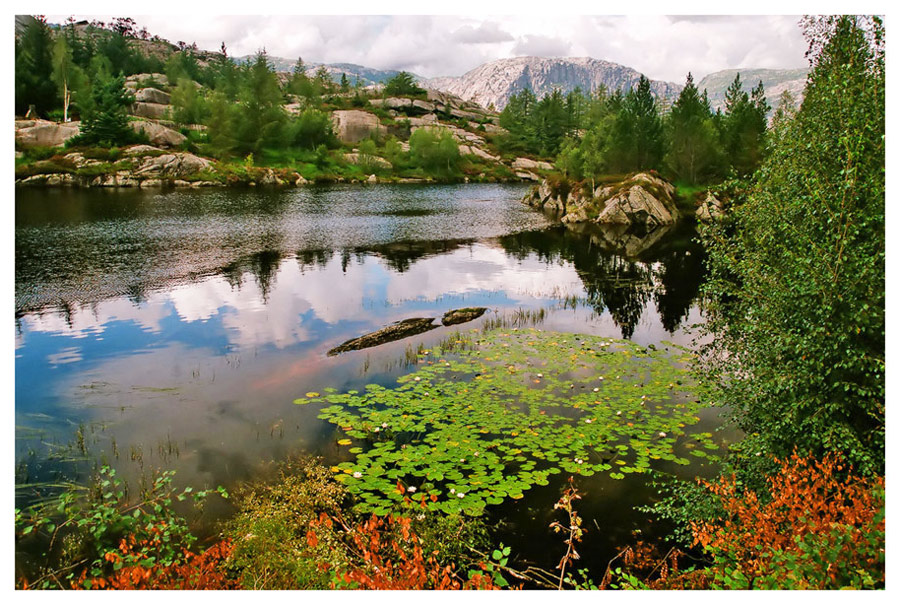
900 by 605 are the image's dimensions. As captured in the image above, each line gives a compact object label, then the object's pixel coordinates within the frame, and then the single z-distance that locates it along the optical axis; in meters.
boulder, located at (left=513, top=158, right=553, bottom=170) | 162.75
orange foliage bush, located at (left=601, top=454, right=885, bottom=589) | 7.61
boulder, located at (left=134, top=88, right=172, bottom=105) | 140.62
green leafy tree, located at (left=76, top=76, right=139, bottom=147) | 99.75
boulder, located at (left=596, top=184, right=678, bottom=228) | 70.25
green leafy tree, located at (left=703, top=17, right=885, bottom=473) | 10.47
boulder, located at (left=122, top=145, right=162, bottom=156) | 100.38
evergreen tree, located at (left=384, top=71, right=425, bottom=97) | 197.12
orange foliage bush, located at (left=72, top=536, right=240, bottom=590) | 8.87
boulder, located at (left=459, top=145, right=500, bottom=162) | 168.62
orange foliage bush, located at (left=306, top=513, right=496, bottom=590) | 8.20
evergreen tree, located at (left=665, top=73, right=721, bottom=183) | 84.00
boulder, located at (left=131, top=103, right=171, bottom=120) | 136.38
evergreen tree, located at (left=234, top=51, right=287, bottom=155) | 125.19
